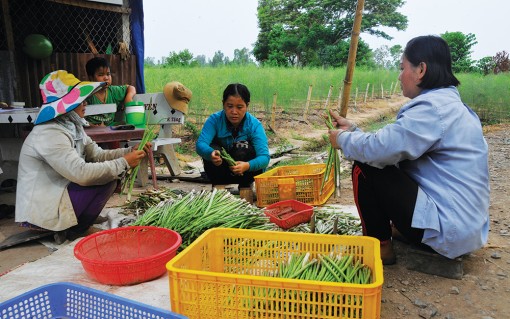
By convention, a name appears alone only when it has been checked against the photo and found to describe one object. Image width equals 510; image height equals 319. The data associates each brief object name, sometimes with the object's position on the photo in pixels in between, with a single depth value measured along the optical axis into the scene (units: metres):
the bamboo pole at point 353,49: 3.32
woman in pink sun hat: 2.74
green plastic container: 4.21
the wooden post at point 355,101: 14.78
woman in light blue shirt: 2.15
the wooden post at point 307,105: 10.91
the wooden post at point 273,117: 9.33
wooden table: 3.62
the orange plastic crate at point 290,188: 3.71
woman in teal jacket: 3.91
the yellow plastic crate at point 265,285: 1.56
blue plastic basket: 1.57
